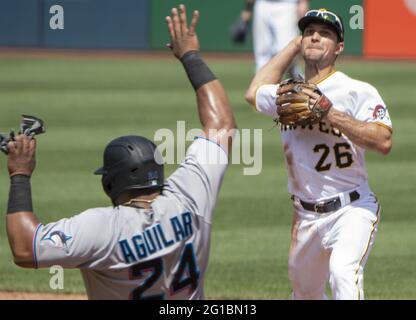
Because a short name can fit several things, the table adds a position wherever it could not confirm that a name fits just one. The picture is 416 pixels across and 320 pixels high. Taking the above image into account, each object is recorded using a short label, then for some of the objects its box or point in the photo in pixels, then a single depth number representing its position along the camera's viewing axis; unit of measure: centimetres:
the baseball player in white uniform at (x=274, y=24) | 3222
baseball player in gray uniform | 736
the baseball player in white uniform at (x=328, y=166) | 1109
